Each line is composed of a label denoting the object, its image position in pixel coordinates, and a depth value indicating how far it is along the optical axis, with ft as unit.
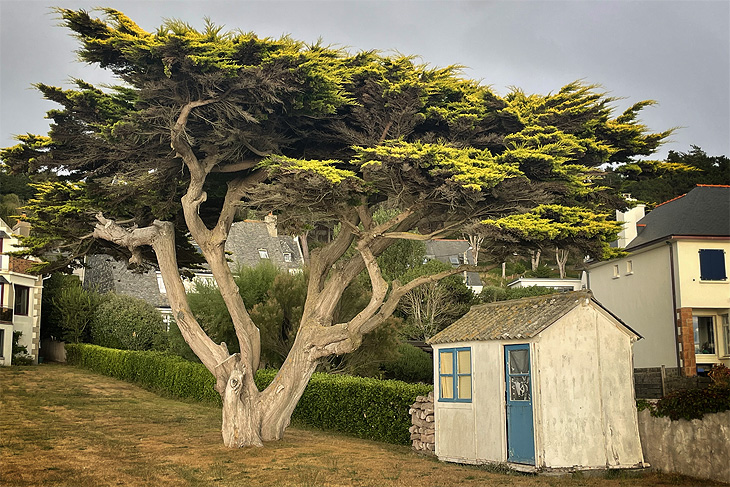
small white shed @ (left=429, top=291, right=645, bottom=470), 42.63
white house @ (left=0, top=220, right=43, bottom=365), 111.45
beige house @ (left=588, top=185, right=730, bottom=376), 86.02
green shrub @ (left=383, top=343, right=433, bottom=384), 100.58
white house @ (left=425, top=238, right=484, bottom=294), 214.07
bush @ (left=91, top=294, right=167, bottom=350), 115.96
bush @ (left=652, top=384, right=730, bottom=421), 40.50
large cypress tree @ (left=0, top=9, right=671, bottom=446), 47.91
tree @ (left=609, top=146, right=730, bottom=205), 158.61
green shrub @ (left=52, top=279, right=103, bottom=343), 124.26
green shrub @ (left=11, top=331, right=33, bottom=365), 113.91
